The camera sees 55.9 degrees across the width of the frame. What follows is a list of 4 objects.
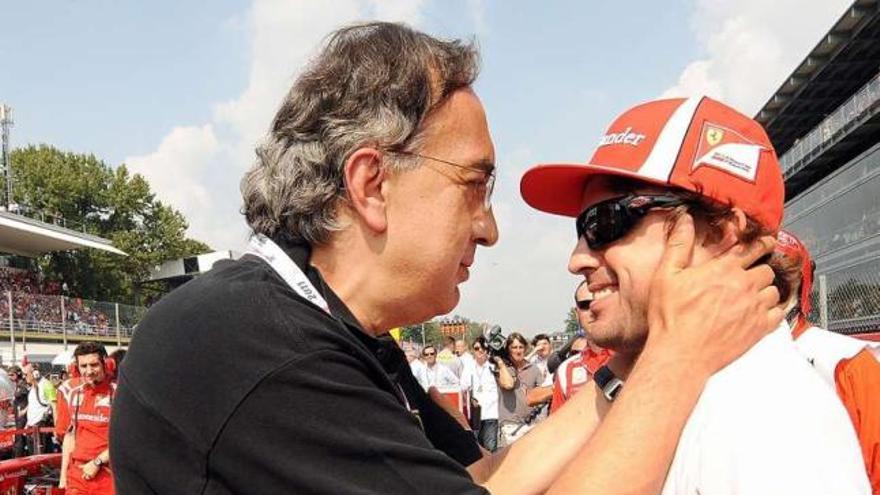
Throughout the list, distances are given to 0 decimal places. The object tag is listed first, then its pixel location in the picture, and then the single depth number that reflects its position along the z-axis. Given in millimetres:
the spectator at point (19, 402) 15797
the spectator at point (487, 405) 11898
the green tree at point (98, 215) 59281
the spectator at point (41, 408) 15578
